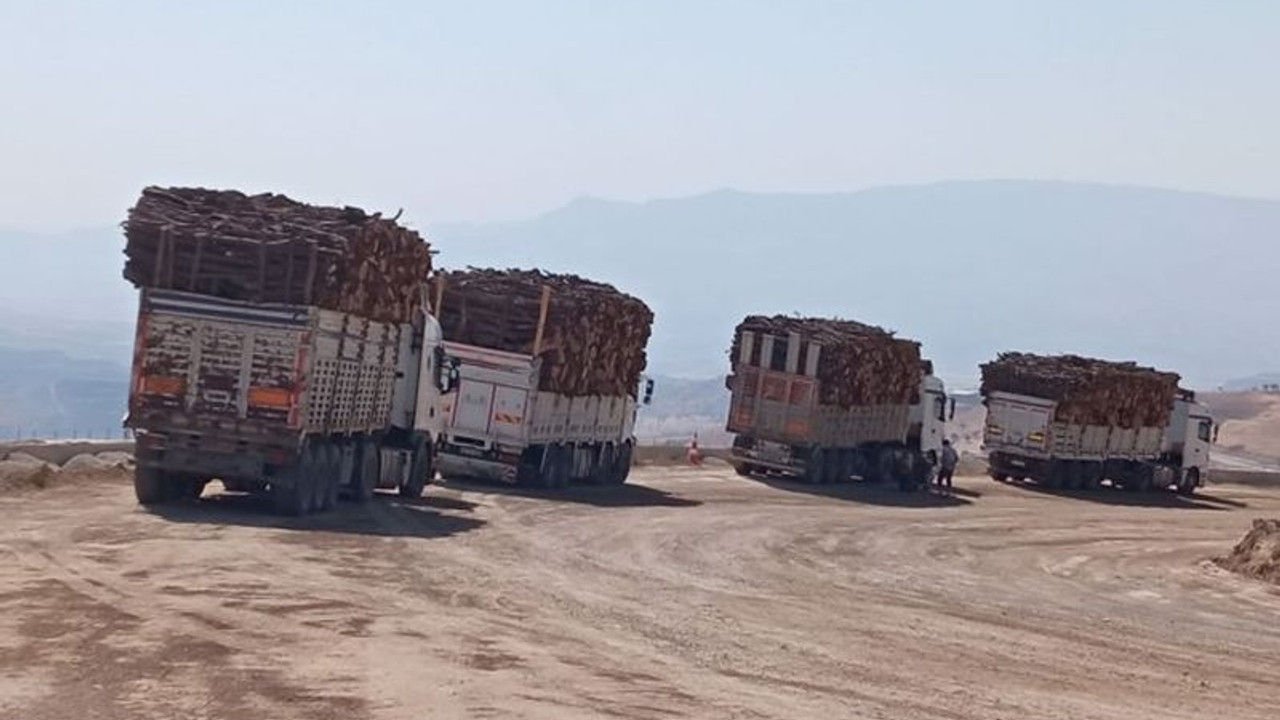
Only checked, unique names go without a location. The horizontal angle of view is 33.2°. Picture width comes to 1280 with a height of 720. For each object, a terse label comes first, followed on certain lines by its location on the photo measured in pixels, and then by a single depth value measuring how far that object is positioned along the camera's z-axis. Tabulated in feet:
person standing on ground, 187.01
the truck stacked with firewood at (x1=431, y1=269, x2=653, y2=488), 125.59
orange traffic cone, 197.26
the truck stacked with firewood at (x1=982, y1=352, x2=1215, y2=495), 205.05
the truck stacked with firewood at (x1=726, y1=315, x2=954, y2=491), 169.17
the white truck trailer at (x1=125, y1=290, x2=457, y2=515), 84.58
